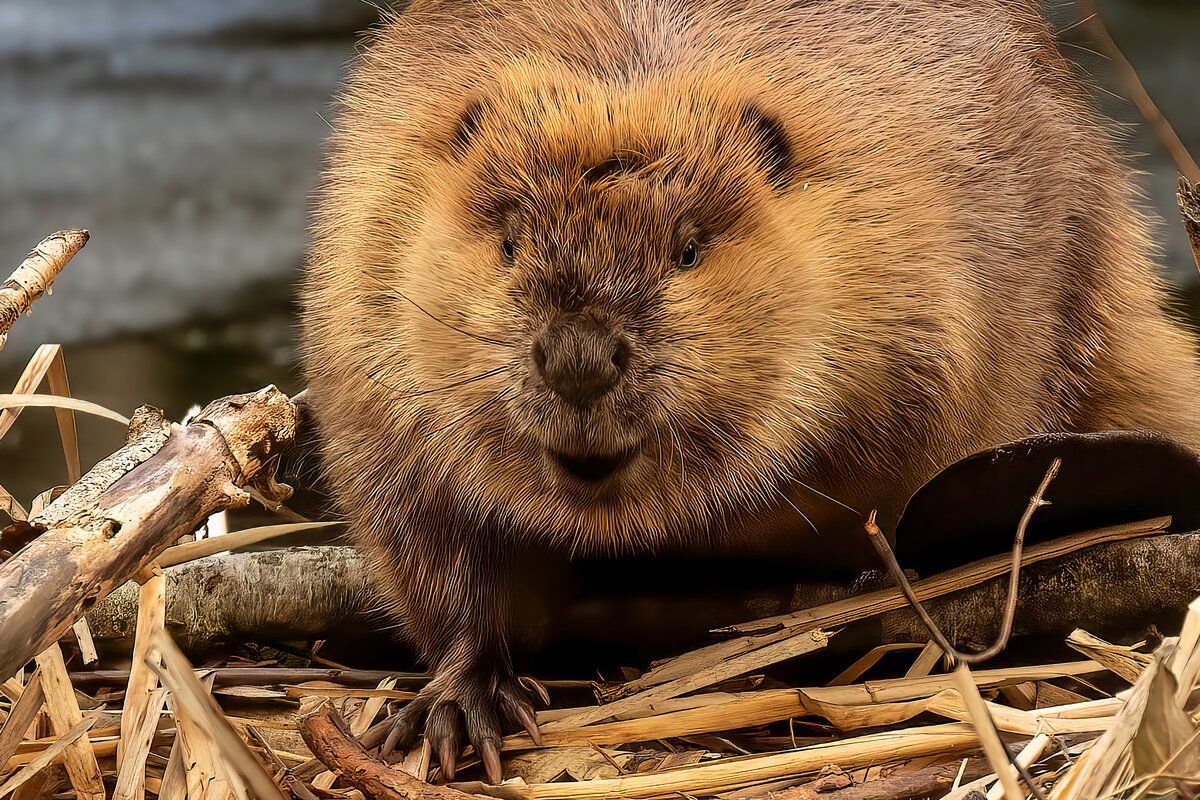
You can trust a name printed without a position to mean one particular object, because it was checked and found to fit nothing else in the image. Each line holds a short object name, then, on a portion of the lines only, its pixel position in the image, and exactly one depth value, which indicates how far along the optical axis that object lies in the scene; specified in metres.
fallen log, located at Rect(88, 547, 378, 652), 3.24
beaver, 3.02
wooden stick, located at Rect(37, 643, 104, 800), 3.03
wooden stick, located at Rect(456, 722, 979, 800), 3.02
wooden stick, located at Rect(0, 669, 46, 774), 3.03
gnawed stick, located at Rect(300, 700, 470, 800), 2.99
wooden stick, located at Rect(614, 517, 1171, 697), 3.08
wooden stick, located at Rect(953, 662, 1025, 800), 2.90
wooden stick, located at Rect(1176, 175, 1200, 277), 3.00
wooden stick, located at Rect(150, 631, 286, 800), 2.91
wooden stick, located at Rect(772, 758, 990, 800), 2.99
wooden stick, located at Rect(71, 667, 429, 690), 3.16
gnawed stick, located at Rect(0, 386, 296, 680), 2.97
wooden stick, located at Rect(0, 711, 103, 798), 3.01
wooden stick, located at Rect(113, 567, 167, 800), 3.03
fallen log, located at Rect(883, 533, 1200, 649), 3.07
